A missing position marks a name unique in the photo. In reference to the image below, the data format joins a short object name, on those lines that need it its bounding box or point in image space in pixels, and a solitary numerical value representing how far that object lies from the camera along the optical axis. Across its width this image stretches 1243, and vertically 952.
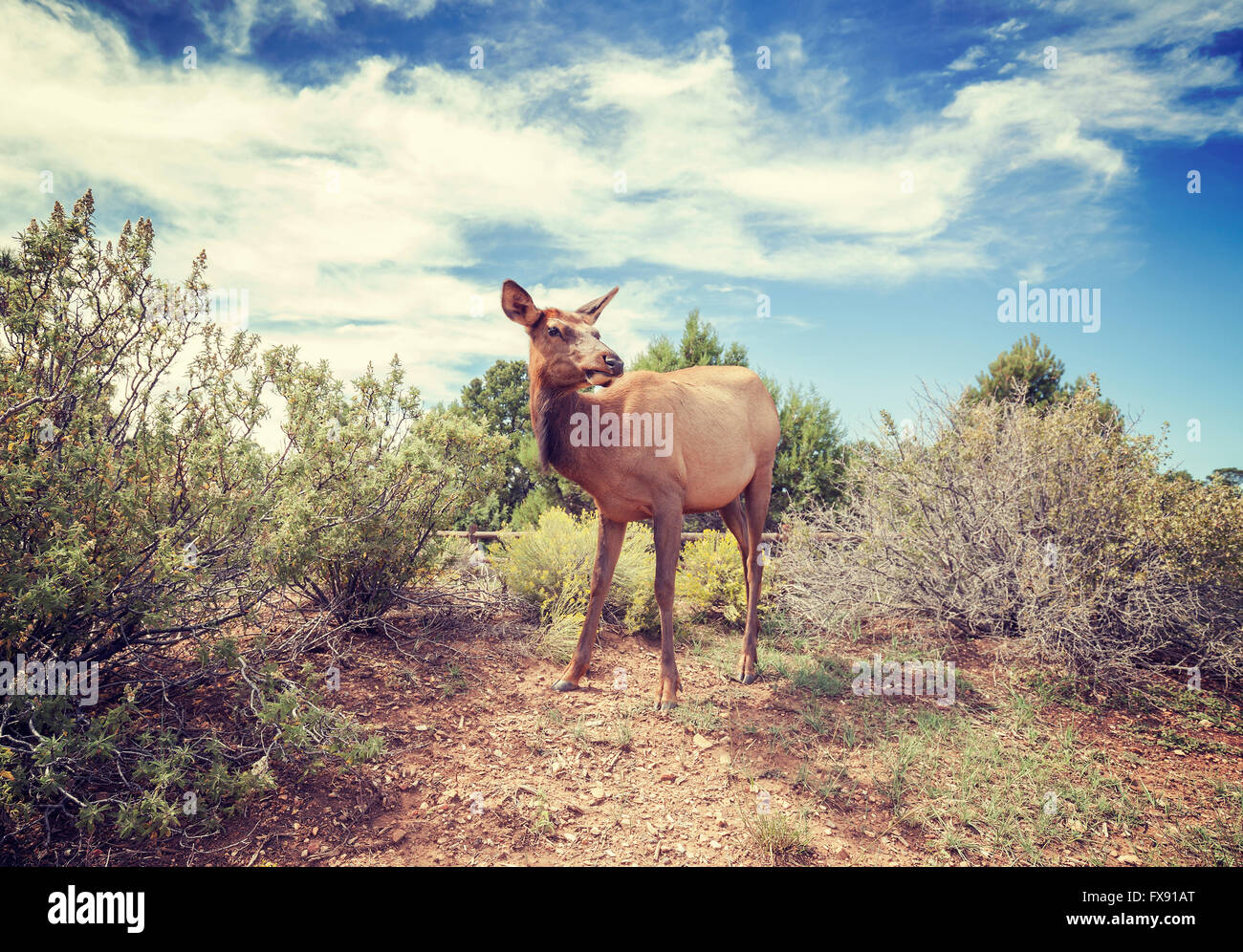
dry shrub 6.06
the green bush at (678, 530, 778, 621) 7.78
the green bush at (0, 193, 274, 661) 3.45
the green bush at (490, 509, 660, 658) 6.76
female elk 4.74
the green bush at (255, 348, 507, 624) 4.81
